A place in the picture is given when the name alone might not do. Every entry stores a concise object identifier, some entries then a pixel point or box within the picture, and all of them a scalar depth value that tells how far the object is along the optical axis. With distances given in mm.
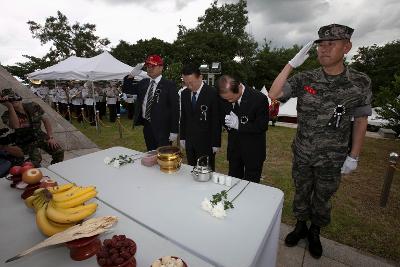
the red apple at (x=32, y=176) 2135
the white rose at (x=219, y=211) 1720
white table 1454
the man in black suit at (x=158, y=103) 4324
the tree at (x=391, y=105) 10211
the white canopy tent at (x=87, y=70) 10727
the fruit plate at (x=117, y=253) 1220
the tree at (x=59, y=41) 33562
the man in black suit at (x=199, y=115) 3661
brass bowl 2533
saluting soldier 2514
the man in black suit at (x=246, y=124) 3041
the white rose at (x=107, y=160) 2870
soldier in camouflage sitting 4105
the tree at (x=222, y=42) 32438
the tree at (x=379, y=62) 28047
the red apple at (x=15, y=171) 2344
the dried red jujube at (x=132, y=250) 1265
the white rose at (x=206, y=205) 1804
